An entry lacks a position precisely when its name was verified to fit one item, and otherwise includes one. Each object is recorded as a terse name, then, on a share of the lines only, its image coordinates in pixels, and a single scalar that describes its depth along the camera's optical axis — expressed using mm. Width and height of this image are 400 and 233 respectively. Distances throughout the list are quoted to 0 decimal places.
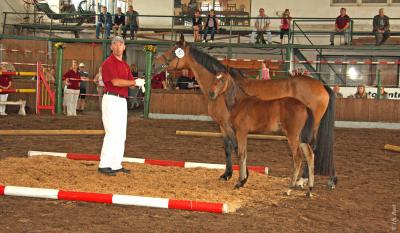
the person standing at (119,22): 25344
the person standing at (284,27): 24047
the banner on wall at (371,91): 22000
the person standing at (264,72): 18406
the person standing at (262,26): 24562
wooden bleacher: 26897
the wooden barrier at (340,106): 18391
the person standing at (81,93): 21656
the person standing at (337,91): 19281
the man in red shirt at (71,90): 19734
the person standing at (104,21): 24989
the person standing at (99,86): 19741
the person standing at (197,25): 24625
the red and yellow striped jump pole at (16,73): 17969
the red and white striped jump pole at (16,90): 18050
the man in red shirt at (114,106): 7965
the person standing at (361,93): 19078
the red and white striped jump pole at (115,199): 6195
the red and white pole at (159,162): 8961
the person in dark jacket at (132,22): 25312
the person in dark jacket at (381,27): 23109
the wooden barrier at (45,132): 11777
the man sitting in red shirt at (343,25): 23797
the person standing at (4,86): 18766
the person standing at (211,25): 24289
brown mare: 8055
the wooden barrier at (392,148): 11788
